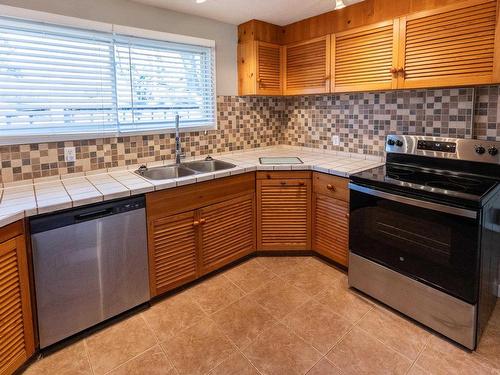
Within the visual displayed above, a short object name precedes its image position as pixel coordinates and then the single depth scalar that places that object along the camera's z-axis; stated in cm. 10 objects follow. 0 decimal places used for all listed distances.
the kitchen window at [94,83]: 208
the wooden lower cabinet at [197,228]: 225
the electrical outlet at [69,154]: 231
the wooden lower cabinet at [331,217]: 258
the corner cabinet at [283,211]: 281
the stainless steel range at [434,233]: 177
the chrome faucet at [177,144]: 278
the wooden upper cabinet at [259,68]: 309
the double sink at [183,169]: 267
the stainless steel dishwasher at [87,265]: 177
